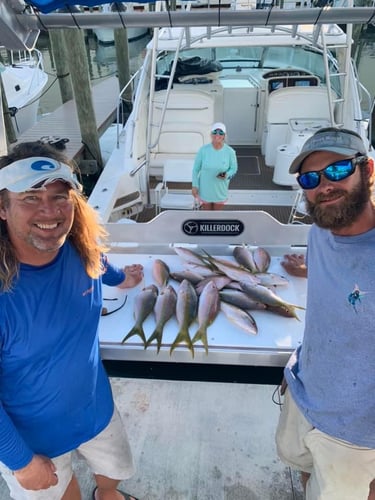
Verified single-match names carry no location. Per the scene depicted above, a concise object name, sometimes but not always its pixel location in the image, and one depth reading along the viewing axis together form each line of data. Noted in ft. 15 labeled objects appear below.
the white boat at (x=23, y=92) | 28.07
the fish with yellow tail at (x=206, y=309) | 5.41
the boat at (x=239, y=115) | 13.47
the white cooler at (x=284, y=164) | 14.40
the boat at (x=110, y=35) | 69.26
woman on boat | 11.77
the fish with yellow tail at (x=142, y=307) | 5.50
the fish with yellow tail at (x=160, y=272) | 6.44
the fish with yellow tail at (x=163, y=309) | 5.46
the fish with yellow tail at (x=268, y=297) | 5.81
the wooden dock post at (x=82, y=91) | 18.34
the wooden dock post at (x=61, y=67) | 28.10
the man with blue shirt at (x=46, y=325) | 3.96
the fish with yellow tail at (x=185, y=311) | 5.36
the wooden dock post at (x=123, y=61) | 30.12
